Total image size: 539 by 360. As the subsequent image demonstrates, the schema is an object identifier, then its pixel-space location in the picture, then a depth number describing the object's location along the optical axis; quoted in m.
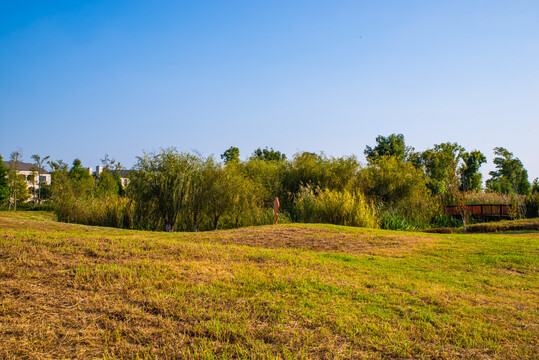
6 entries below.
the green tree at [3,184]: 37.75
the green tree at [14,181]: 37.91
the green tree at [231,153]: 54.05
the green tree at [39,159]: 43.47
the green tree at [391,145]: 49.14
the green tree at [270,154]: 59.44
